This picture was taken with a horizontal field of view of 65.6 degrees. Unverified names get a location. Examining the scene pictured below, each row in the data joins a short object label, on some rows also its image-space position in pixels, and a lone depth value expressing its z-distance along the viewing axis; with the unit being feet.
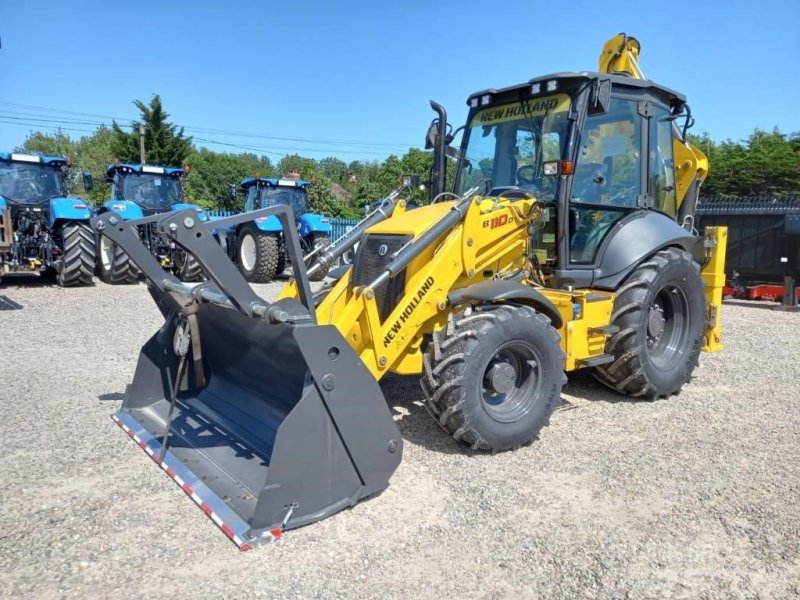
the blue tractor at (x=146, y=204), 41.75
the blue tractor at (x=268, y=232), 43.32
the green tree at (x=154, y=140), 109.70
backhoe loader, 10.33
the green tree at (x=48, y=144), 184.65
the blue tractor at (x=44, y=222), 38.27
